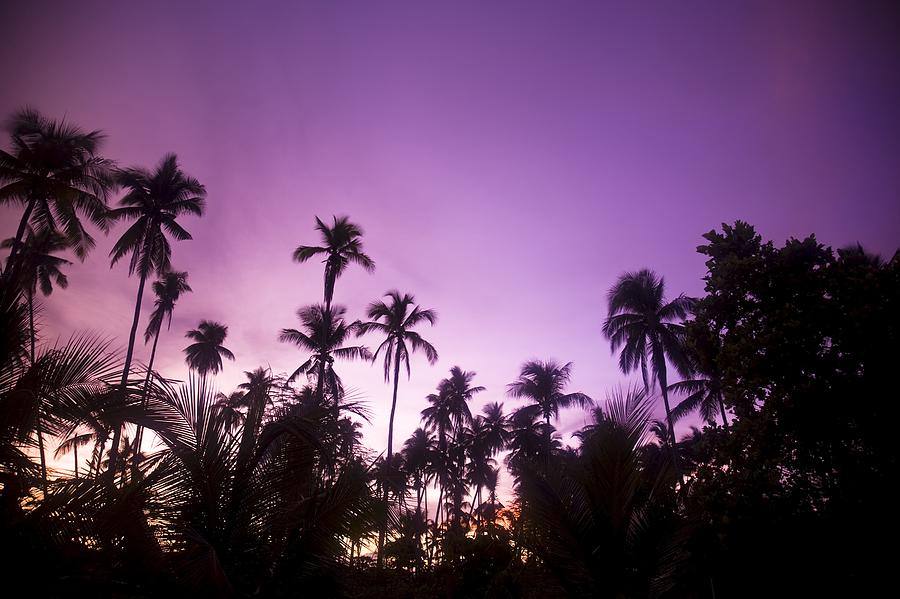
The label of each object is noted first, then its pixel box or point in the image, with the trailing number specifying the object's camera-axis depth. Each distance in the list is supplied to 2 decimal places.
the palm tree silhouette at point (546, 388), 37.41
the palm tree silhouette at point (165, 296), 37.25
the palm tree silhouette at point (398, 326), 29.42
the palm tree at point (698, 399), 27.40
